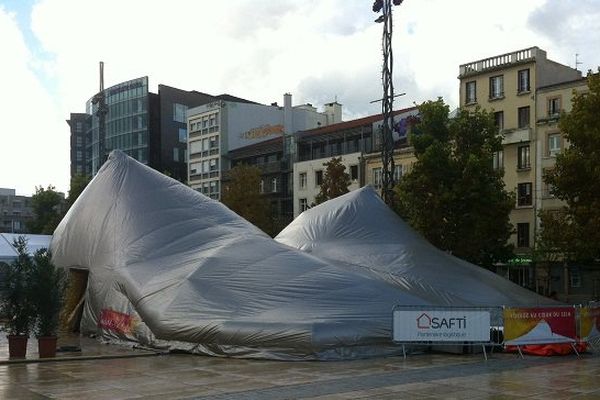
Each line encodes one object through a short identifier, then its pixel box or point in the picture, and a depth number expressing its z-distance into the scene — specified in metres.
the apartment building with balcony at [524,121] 50.72
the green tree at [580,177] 28.72
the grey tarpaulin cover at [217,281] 16.05
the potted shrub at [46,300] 15.48
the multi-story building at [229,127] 83.81
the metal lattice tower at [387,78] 31.41
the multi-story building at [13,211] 160.04
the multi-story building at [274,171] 74.31
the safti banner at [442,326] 15.95
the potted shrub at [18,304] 15.38
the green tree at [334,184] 53.53
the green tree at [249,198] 57.78
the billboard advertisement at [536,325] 16.27
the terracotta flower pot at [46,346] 15.66
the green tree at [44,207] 65.75
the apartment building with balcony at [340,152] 64.88
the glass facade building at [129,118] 92.56
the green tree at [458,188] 35.12
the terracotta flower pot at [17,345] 15.63
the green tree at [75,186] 62.16
